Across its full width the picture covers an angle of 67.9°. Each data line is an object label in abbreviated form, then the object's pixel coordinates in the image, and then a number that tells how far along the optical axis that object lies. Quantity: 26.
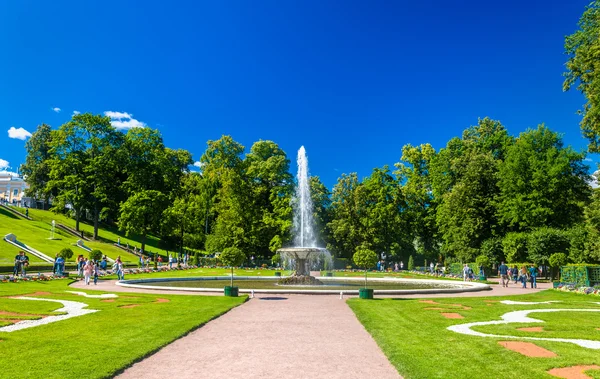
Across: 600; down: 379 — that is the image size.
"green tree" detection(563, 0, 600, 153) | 28.25
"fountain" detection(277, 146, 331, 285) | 30.66
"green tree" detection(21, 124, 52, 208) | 81.06
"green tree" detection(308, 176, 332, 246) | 65.88
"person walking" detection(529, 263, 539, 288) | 32.34
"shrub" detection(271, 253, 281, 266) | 55.97
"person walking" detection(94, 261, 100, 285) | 27.71
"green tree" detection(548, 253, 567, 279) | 37.22
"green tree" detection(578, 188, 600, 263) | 32.09
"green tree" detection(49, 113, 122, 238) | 63.62
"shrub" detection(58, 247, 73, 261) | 38.07
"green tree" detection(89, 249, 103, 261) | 39.34
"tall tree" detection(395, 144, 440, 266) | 64.88
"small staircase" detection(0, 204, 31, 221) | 68.79
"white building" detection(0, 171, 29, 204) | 114.19
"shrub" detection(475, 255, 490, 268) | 41.78
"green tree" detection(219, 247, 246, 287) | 23.22
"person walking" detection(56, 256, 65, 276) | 32.63
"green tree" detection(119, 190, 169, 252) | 60.66
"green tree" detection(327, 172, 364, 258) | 63.12
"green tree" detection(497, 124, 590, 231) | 47.03
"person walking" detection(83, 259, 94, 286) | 27.95
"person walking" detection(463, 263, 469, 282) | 38.53
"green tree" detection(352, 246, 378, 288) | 23.83
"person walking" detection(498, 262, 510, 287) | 33.15
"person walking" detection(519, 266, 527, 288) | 31.72
